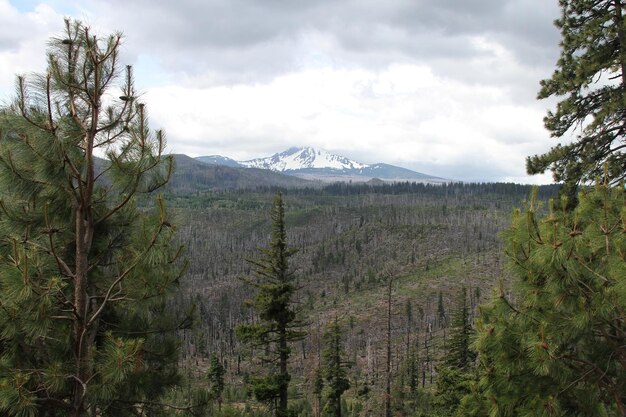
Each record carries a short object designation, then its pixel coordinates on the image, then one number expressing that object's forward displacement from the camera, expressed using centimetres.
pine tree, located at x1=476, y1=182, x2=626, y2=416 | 595
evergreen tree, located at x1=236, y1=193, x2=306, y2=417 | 1702
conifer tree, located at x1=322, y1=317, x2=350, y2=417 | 2830
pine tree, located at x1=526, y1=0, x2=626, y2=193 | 996
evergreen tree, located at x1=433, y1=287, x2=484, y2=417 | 2439
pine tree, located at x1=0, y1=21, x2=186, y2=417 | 567
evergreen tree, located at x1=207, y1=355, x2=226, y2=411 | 5815
